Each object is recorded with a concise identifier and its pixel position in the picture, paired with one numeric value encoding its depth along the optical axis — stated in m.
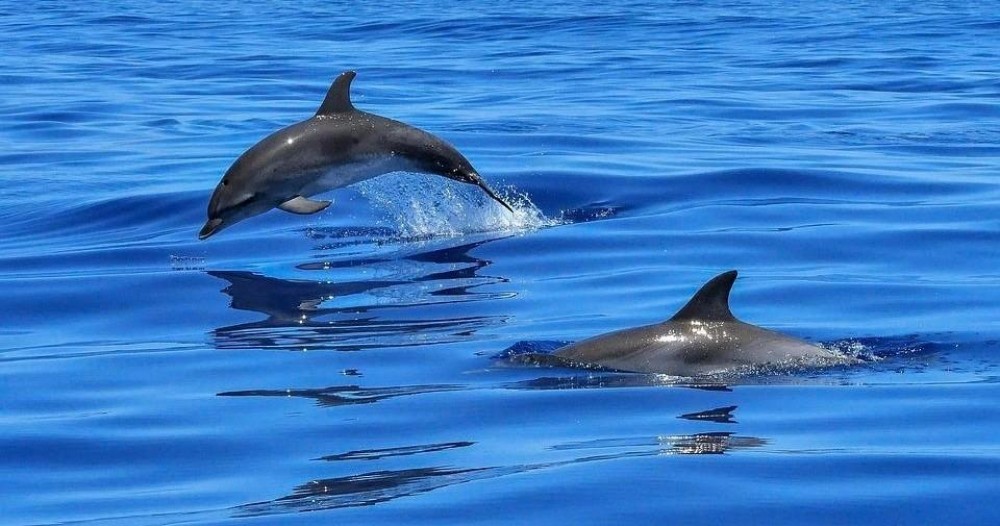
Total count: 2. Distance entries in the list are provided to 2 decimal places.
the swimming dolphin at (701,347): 17.27
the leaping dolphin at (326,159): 24.12
